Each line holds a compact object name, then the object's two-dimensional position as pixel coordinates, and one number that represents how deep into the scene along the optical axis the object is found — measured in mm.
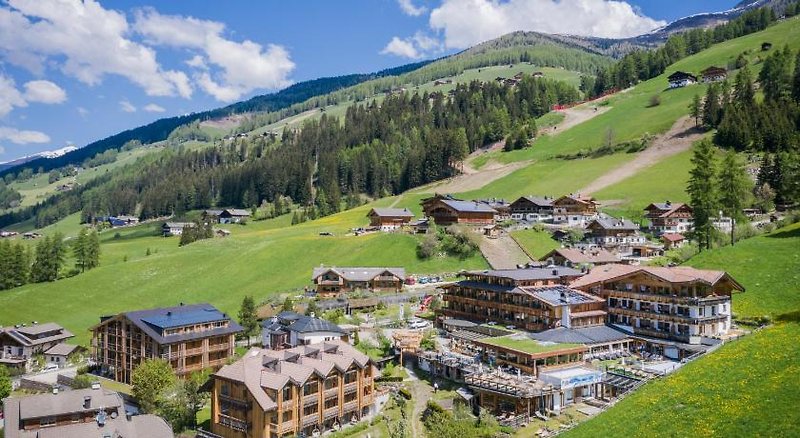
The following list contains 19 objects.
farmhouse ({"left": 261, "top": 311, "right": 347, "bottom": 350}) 64500
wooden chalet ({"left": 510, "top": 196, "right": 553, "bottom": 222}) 121062
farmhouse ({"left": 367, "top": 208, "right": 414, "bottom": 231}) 123988
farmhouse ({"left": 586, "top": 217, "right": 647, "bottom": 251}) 103000
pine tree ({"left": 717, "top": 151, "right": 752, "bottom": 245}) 79625
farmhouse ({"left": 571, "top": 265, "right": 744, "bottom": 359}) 58781
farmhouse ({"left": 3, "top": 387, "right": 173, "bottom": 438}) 41688
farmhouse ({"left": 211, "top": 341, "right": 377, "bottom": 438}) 49312
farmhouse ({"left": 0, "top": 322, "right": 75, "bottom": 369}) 81125
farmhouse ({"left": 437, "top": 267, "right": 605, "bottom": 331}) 64750
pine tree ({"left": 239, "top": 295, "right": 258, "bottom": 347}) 77438
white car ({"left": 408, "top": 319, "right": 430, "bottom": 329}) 74750
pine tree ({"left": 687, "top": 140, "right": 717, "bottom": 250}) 81000
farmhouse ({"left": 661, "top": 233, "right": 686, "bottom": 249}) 100438
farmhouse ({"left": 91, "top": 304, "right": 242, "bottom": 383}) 67438
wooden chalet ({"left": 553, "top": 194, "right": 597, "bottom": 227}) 117562
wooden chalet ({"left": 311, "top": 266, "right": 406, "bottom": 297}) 92188
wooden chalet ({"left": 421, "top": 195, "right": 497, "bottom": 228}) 114688
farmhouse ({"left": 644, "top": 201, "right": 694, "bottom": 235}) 107556
